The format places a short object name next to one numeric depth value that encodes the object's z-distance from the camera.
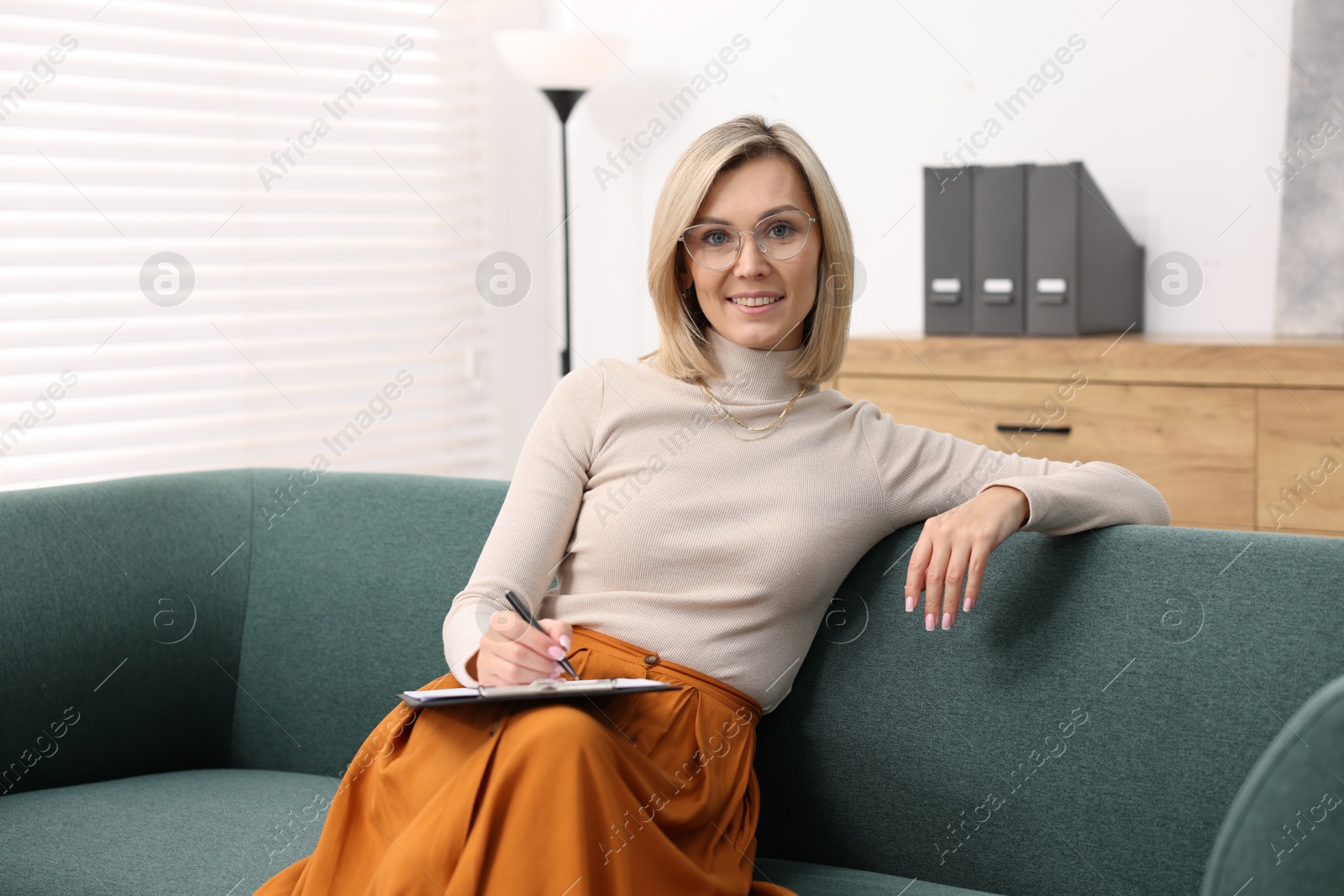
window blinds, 3.11
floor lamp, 3.66
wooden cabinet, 2.56
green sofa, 1.50
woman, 1.34
